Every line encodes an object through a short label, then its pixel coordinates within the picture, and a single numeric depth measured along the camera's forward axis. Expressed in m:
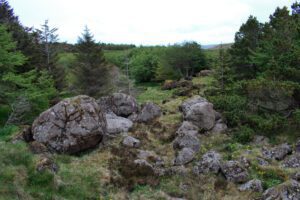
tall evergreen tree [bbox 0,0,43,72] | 26.44
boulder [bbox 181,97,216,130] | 19.72
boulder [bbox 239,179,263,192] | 12.55
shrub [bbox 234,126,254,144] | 18.08
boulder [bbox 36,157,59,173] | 11.75
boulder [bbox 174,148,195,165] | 15.62
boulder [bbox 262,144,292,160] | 15.89
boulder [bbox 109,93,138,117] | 22.58
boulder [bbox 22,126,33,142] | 16.46
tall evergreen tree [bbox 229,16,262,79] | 33.59
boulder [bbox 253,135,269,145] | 17.86
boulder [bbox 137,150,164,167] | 15.46
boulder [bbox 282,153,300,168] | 14.74
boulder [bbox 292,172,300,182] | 12.39
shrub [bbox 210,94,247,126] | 20.19
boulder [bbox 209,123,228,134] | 19.56
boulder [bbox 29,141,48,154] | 15.02
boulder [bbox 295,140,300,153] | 16.30
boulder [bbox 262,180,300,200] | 10.78
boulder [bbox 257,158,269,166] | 14.91
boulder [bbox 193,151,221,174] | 14.41
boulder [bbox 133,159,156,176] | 14.27
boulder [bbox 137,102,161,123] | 21.97
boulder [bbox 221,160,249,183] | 13.52
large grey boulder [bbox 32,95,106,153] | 15.91
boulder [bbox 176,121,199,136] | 18.72
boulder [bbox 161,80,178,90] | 43.97
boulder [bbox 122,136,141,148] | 17.58
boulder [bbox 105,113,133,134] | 19.41
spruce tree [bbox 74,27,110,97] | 31.23
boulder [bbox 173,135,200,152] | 17.02
